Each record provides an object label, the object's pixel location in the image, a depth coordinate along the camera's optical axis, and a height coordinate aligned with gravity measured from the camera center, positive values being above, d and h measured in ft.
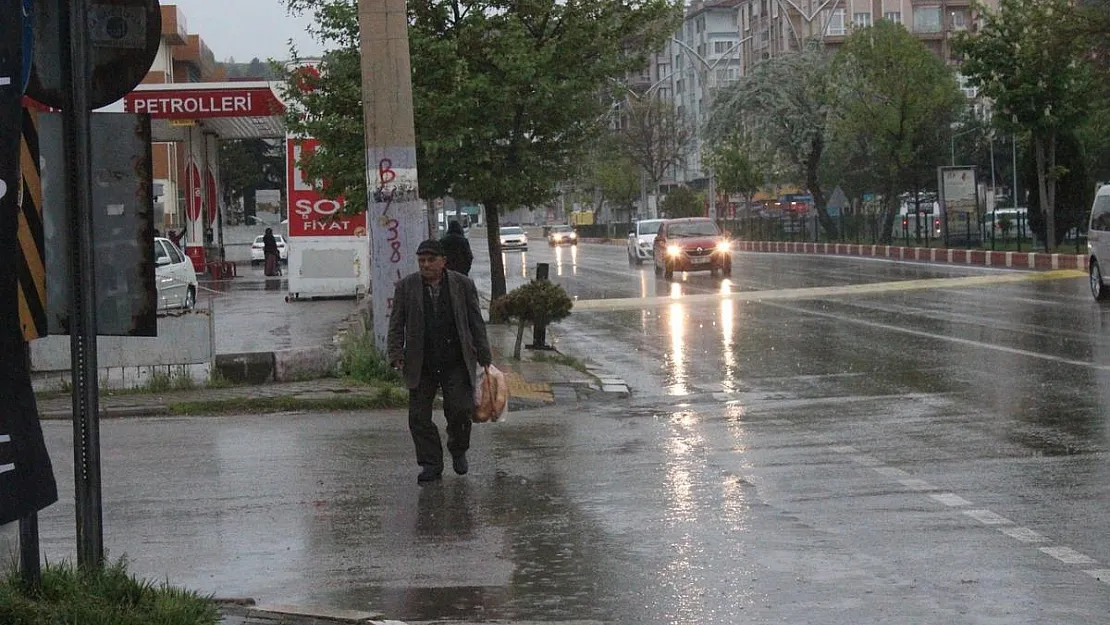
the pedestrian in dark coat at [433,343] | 35.53 -2.20
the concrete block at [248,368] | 55.31 -4.03
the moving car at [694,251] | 140.05 -1.51
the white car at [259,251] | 235.40 -0.50
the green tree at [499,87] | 85.15 +8.14
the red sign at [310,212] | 107.65 +2.22
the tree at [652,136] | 337.31 +20.39
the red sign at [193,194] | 149.79 +5.13
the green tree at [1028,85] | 153.99 +13.02
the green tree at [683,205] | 312.71 +5.46
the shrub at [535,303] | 66.80 -2.64
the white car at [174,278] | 95.30 -1.62
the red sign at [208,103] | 116.67 +10.53
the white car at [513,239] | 271.90 +0.03
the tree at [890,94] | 210.38 +17.19
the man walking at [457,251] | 76.41 -0.47
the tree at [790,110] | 238.27 +17.69
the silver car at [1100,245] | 89.10 -1.38
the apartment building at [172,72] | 262.26 +30.39
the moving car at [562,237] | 309.44 +0.10
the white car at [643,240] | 183.93 -0.58
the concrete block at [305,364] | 55.67 -4.02
